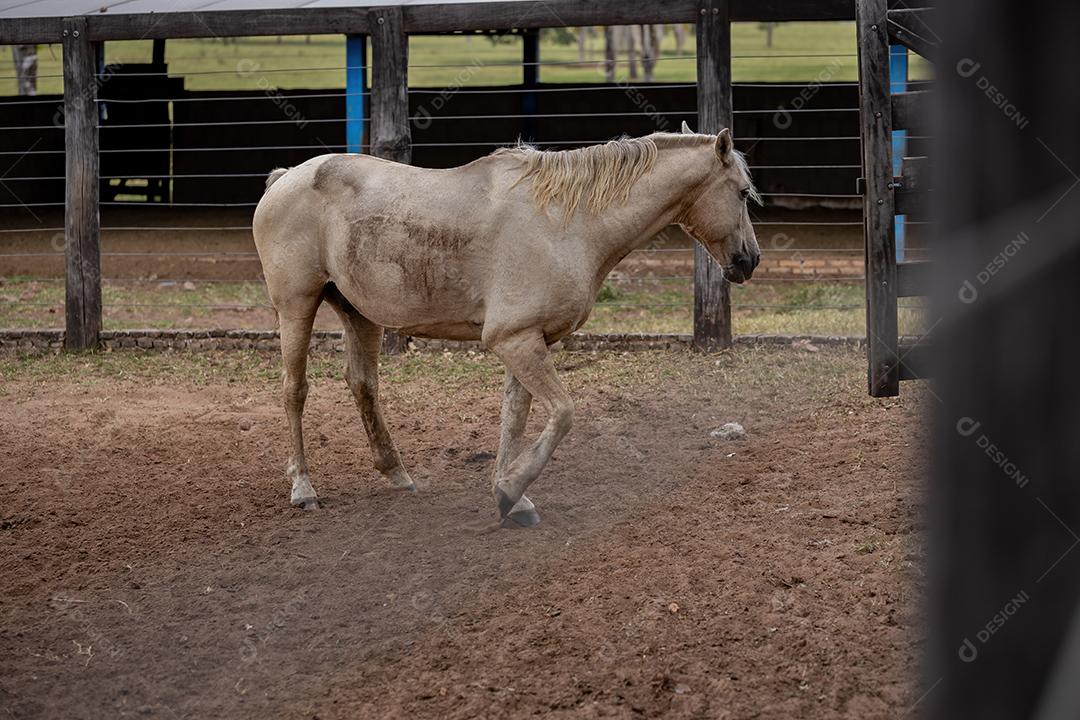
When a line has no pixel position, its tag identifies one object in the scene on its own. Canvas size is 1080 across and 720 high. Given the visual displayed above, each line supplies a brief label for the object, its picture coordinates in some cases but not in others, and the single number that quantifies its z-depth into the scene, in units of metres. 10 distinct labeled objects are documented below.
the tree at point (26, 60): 45.69
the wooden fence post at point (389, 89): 19.08
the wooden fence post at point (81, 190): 19.83
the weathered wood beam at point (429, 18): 18.19
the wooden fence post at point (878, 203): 8.60
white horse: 10.71
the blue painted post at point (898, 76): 19.62
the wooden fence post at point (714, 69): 18.06
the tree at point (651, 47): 62.21
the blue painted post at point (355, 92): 20.87
